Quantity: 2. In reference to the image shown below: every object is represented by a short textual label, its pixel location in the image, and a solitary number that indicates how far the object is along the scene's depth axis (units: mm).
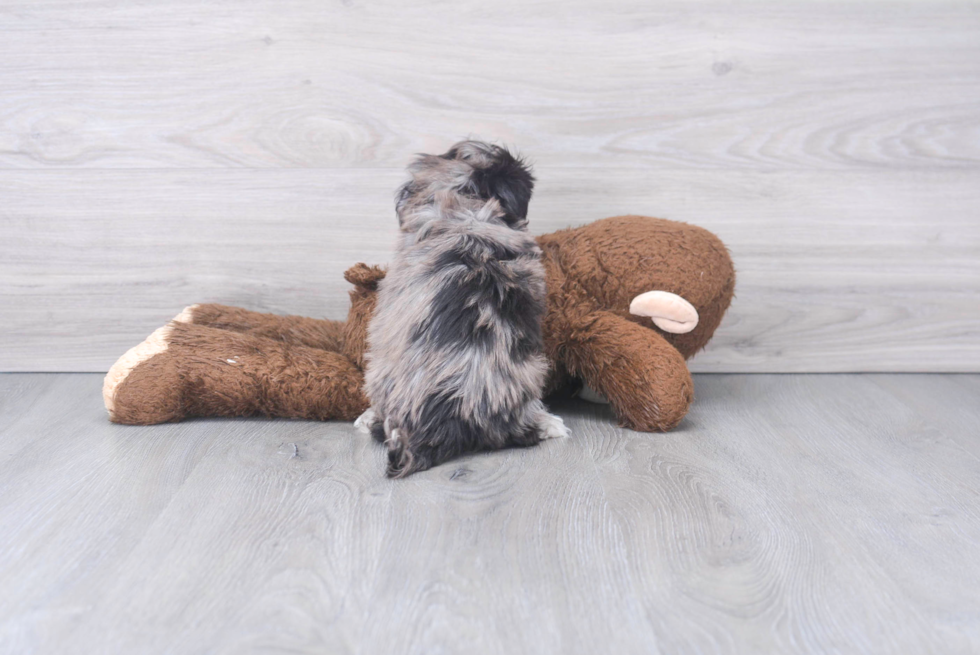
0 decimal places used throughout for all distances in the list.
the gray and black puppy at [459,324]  917
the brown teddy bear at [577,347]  1048
